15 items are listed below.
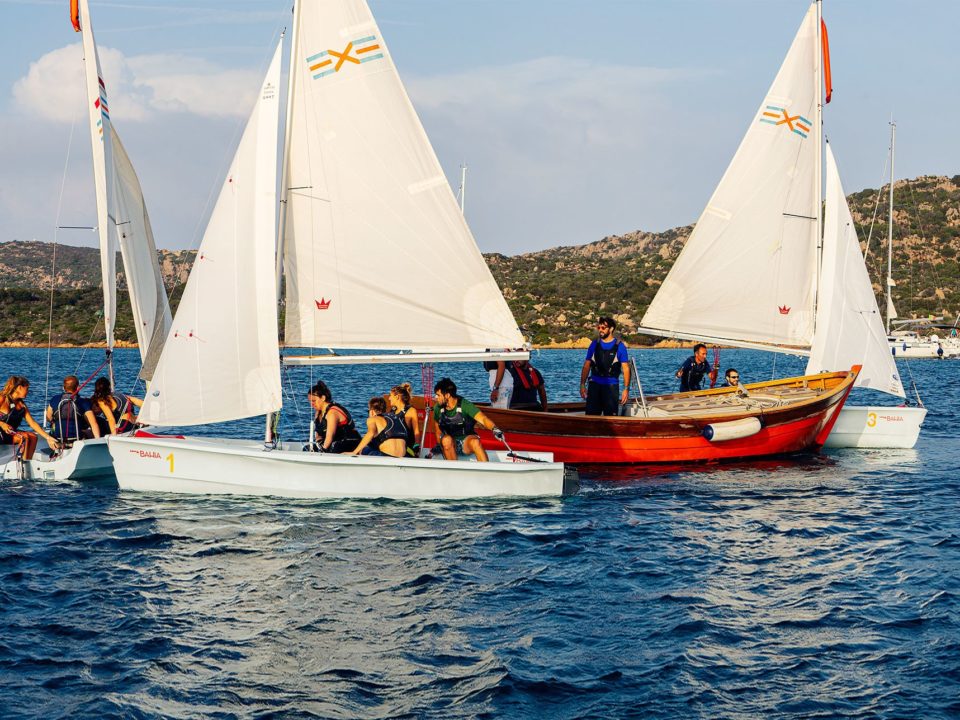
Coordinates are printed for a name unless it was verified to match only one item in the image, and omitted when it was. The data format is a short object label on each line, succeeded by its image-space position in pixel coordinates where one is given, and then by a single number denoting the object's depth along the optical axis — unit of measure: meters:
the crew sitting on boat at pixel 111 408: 18.73
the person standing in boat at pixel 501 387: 21.03
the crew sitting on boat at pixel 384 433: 15.78
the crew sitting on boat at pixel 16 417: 18.28
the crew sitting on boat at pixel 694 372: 24.20
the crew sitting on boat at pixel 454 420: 16.03
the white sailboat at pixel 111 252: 18.17
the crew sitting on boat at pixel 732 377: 22.80
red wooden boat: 19.56
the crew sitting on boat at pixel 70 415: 18.69
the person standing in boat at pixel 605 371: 19.31
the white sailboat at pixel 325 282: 15.73
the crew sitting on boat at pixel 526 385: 20.94
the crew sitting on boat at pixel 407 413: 16.17
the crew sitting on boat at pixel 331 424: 16.02
